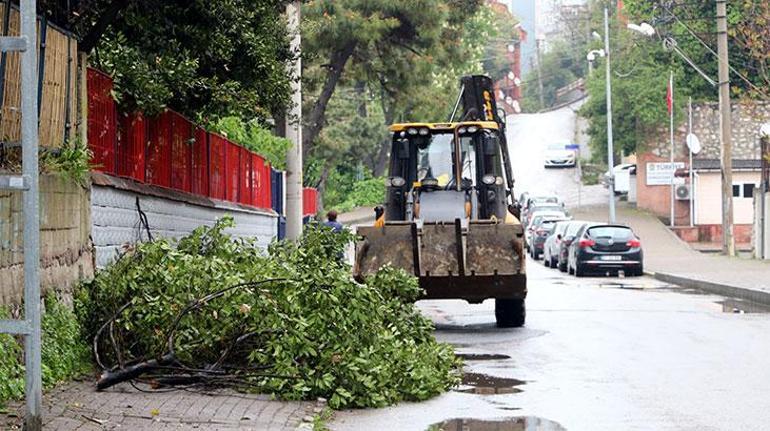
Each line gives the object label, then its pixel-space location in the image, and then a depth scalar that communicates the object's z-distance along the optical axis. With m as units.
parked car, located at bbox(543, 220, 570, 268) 42.91
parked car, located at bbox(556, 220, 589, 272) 40.70
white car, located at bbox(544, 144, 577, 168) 93.56
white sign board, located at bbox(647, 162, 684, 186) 67.56
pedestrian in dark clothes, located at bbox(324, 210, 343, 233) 27.41
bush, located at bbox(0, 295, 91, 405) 9.60
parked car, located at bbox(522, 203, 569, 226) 57.33
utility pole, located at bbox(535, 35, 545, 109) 143.38
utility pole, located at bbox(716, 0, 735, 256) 39.50
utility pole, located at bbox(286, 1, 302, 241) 25.78
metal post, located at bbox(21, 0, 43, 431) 7.92
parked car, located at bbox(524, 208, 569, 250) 53.09
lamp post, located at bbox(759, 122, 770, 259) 41.75
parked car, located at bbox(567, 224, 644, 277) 37.38
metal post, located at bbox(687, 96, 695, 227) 60.94
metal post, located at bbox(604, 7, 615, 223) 54.62
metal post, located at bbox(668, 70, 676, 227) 62.09
